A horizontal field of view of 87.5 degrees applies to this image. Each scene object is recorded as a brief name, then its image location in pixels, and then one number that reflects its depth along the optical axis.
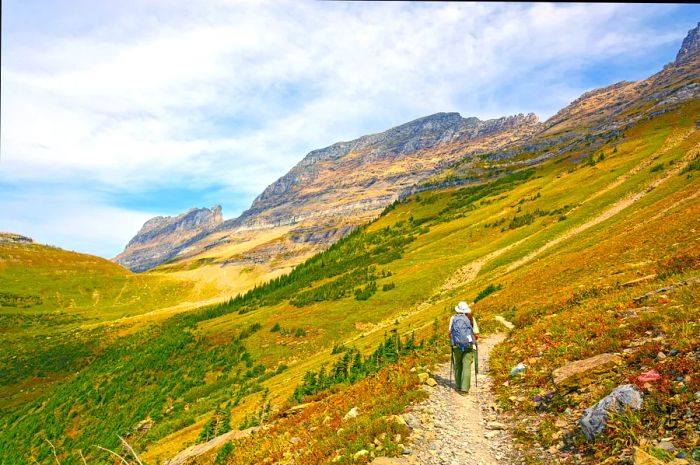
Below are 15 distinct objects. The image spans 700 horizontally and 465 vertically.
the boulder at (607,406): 8.48
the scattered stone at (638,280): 19.39
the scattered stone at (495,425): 11.38
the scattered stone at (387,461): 9.66
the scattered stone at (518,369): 14.43
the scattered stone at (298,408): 18.07
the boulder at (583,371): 10.88
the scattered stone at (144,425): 35.60
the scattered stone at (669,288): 14.98
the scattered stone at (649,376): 9.04
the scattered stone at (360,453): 10.30
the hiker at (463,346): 14.63
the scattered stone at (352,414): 13.35
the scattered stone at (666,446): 7.14
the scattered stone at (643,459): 6.84
